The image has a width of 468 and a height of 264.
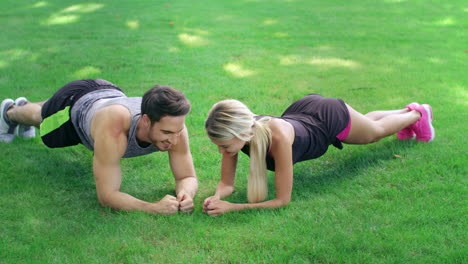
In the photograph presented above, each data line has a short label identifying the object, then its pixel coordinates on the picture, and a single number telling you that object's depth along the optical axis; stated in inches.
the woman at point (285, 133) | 142.1
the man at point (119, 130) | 142.2
